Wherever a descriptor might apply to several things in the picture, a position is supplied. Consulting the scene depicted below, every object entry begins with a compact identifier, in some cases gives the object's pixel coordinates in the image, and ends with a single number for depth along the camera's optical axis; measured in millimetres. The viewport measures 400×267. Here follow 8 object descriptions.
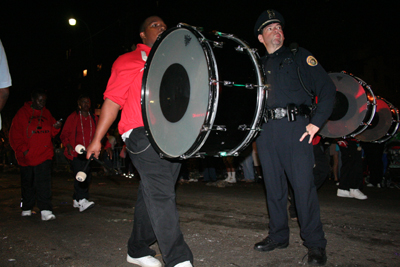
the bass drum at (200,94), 2160
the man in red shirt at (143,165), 2305
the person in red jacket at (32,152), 4875
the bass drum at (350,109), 4430
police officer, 2787
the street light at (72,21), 17781
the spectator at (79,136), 5273
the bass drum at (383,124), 5668
